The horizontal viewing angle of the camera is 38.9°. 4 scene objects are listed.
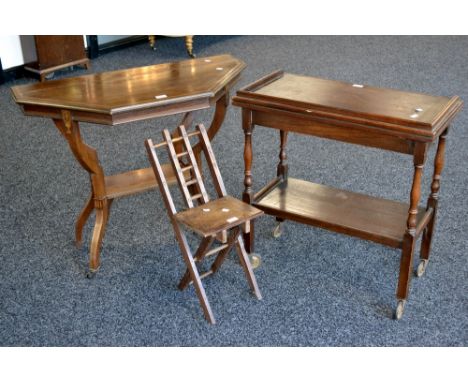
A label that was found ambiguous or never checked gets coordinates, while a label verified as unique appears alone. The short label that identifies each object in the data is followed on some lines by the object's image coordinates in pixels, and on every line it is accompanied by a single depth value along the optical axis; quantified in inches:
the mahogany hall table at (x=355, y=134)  121.6
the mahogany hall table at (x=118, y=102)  135.2
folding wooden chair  124.4
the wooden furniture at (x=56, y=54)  269.6
